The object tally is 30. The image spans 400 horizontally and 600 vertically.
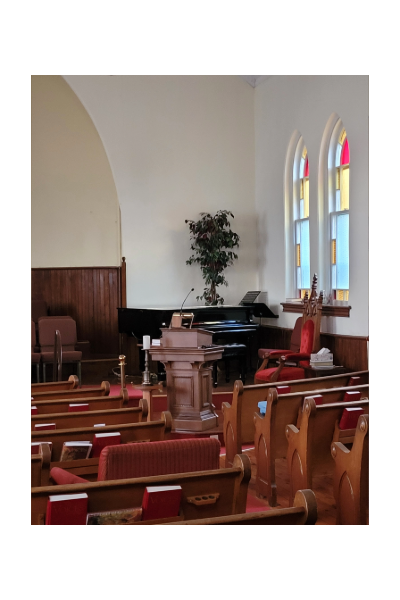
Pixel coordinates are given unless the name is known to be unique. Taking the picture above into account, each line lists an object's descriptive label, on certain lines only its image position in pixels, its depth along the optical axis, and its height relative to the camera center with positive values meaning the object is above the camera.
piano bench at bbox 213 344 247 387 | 8.43 -0.77
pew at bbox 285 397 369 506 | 3.76 -0.89
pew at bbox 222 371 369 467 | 4.89 -0.85
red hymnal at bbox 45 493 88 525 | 2.40 -0.81
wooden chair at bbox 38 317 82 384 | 9.25 -0.63
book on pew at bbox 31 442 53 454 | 3.41 -0.80
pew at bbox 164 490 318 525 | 2.24 -0.77
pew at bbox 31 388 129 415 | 4.73 -0.79
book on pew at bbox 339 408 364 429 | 4.05 -0.75
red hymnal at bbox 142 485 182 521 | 2.57 -0.82
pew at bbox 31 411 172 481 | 3.42 -0.79
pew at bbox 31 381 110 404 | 5.32 -0.82
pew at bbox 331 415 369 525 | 3.20 -0.95
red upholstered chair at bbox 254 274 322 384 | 7.48 -0.63
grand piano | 8.82 -0.33
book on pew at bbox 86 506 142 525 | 2.56 -0.88
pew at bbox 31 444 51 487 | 3.04 -0.81
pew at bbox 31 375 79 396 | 5.87 -0.83
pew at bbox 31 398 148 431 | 4.12 -0.78
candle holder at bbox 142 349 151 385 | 5.98 -0.76
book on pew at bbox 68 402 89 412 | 4.46 -0.77
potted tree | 9.94 +0.77
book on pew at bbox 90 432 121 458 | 3.48 -0.78
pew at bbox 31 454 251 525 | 2.54 -0.81
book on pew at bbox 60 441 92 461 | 3.37 -0.81
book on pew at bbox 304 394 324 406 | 4.33 -0.68
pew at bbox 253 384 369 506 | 4.26 -0.90
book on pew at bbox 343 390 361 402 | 4.52 -0.69
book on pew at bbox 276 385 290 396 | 4.94 -0.70
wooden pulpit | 5.73 -0.70
